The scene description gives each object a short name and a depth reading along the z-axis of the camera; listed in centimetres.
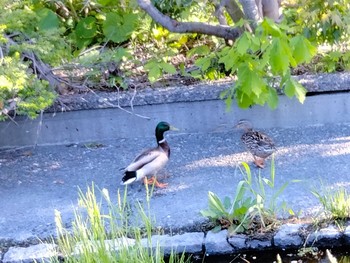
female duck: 591
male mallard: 563
